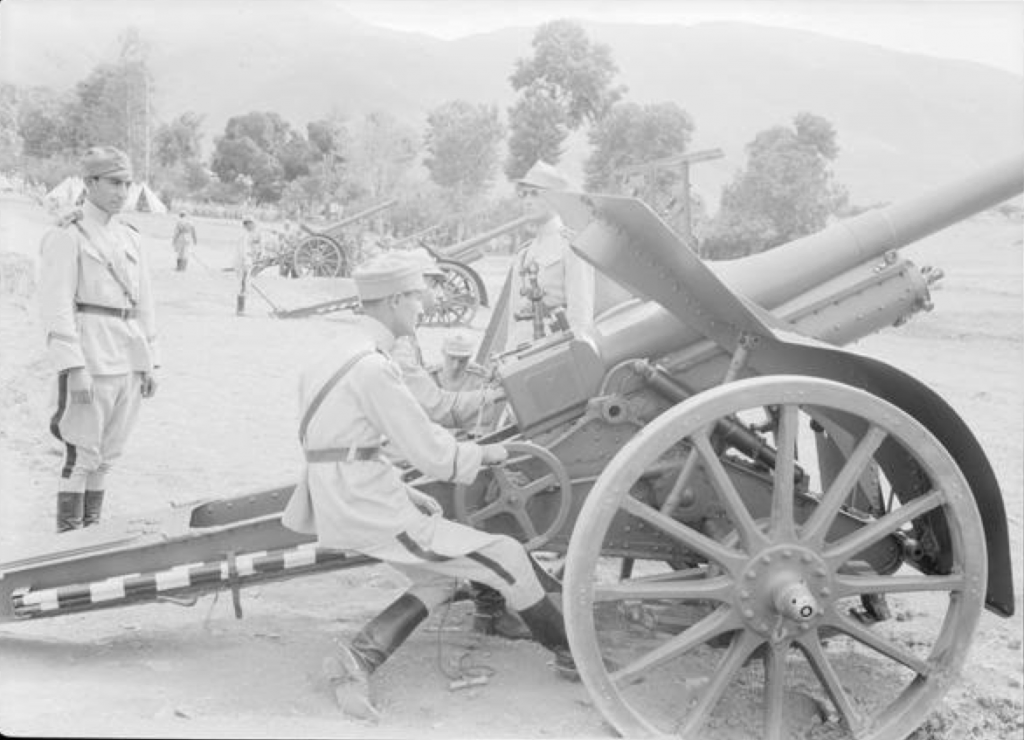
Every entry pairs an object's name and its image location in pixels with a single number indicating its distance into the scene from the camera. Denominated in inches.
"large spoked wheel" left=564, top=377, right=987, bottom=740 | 131.8
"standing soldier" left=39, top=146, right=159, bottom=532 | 184.9
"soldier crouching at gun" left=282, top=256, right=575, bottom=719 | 137.6
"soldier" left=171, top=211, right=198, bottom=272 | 788.6
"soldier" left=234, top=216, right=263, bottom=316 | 627.5
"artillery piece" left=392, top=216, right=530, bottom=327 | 641.6
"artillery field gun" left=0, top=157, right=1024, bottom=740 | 135.7
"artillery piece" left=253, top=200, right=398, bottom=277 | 793.6
